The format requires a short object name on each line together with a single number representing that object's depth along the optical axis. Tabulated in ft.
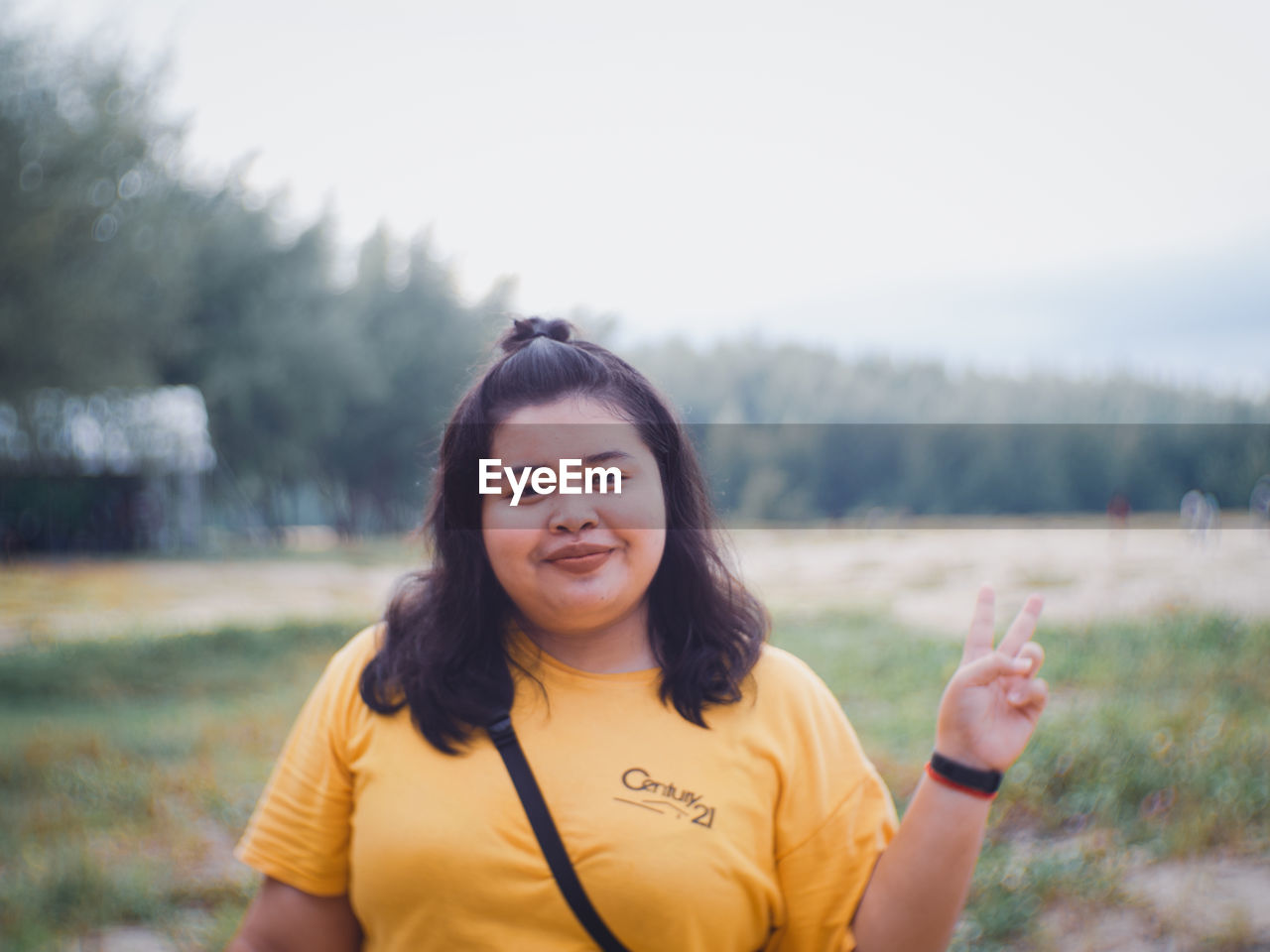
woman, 3.73
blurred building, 33.14
